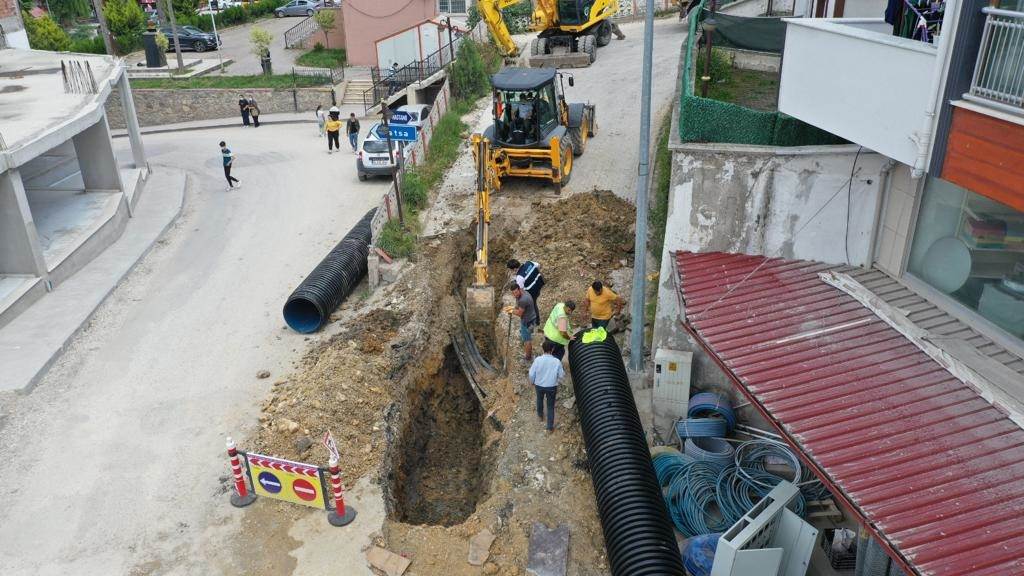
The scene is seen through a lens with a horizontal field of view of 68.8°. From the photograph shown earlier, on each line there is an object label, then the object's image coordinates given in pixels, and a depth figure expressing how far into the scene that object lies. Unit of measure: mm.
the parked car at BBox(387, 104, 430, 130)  23489
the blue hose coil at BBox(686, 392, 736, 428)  10422
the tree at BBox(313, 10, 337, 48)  36875
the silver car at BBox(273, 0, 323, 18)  51250
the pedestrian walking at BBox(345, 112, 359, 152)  24547
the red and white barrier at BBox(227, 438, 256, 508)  9461
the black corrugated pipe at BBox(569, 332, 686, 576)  8000
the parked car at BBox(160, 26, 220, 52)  41719
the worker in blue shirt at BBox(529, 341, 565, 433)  10289
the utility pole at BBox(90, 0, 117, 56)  34281
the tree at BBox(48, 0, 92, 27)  50375
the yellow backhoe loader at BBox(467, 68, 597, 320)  17906
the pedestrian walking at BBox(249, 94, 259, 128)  29766
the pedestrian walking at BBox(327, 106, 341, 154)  24902
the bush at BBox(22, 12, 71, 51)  37156
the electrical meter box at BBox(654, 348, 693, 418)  10547
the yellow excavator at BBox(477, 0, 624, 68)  29750
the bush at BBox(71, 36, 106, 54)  39500
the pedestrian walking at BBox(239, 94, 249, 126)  29703
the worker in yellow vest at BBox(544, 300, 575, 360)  11281
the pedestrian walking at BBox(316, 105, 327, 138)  27697
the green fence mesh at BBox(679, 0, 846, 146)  10258
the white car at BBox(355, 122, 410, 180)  21453
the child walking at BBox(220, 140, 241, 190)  21438
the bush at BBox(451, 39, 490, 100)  28297
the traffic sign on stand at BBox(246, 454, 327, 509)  9328
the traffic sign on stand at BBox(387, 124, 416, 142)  15586
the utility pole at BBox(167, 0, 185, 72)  35500
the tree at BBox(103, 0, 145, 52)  40406
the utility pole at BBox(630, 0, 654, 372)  10445
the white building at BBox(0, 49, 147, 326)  15055
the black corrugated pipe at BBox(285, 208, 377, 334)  13844
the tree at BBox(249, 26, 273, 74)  34375
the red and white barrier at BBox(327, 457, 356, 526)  9141
